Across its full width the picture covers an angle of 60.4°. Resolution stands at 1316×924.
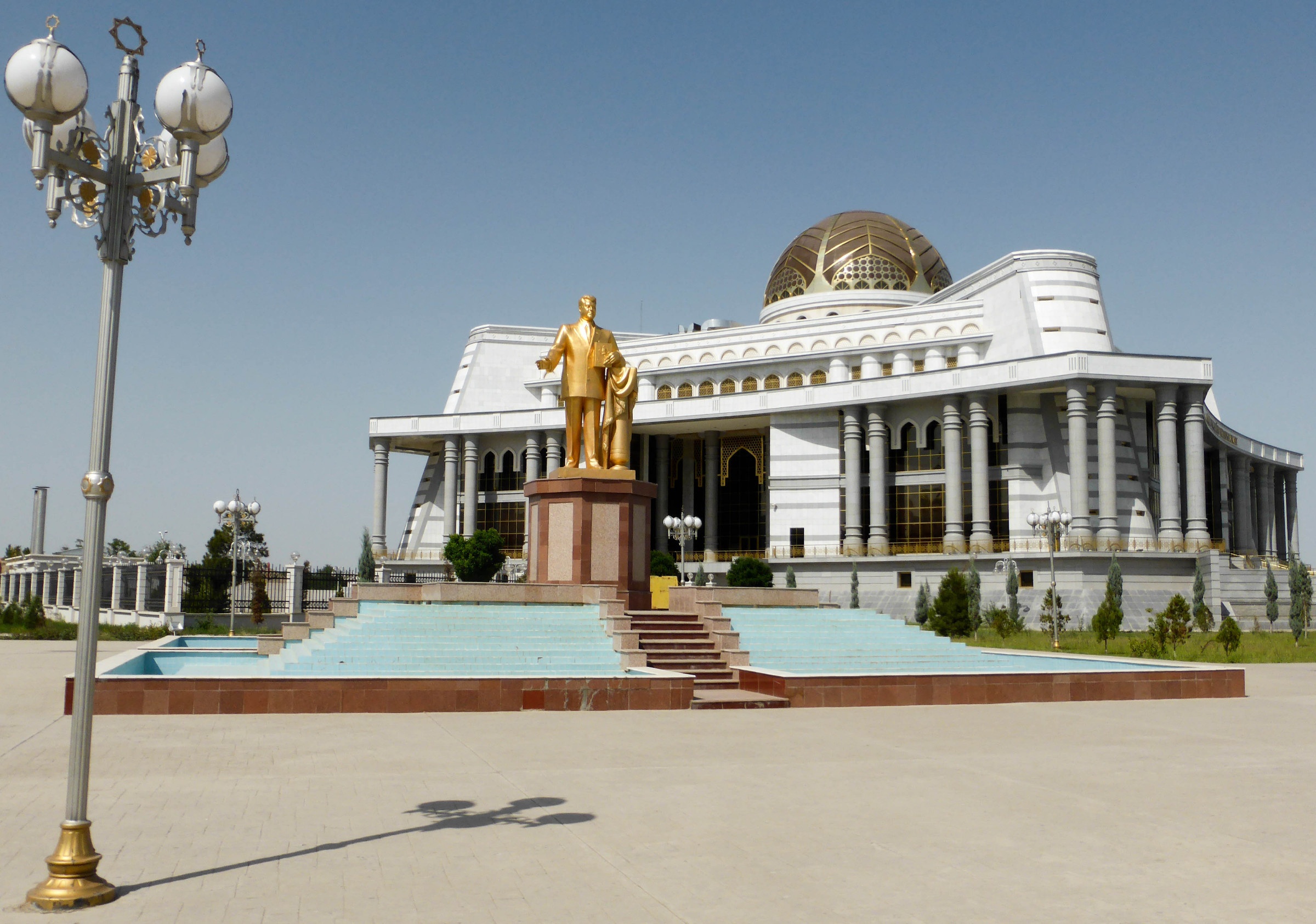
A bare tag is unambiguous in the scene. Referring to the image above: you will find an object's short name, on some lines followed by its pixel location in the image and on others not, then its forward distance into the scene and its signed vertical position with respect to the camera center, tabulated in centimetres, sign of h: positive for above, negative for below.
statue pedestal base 2342 +71
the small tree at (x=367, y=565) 6438 +7
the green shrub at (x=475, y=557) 5931 +59
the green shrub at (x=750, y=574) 5161 -11
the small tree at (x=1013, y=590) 4522 -61
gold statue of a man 2458 +424
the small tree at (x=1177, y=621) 2964 -117
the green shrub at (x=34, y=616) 4134 -202
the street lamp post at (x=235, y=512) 3472 +169
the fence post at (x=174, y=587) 4331 -91
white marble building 5206 +768
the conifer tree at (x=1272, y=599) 4481 -81
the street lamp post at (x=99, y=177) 631 +245
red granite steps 1989 -141
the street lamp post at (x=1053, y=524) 3934 +199
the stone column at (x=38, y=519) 8219 +306
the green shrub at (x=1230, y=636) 3097 -156
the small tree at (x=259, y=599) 4106 -125
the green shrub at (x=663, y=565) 4994 +22
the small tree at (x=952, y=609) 3709 -112
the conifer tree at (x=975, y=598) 4154 -92
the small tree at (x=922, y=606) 4881 -137
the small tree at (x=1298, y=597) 3966 -64
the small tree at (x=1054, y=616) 3884 -154
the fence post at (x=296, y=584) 4472 -75
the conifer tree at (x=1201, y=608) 3969 -112
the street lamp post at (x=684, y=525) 3941 +163
